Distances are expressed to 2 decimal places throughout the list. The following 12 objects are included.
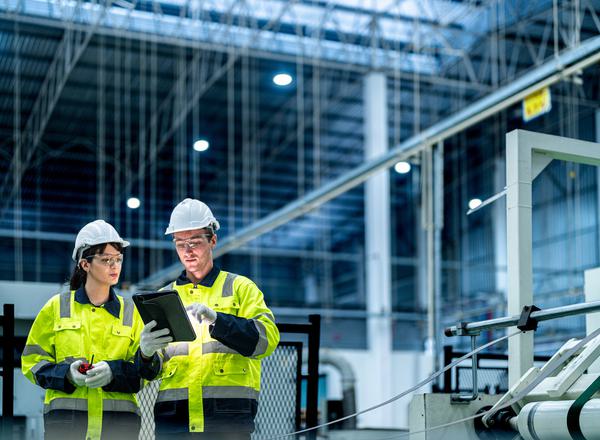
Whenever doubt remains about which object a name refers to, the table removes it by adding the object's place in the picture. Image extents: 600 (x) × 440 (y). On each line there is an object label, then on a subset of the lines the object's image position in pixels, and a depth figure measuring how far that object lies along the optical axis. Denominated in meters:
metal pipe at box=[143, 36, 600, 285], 13.45
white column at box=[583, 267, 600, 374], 6.48
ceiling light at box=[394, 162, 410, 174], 17.23
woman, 5.17
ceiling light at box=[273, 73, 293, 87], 23.00
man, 5.02
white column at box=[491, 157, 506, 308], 28.83
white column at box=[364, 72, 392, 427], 23.78
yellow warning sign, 14.33
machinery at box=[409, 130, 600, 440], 5.10
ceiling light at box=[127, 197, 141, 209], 25.28
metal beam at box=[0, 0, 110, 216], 21.20
